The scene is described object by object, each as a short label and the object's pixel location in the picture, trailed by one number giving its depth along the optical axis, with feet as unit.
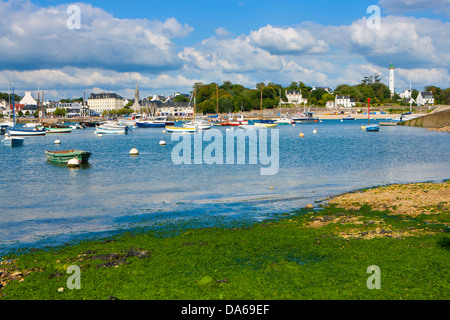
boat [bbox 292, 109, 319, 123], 622.95
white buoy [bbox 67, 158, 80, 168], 143.95
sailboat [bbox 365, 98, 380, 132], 362.49
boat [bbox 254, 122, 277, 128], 442.50
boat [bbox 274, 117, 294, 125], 548.97
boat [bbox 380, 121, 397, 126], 460.55
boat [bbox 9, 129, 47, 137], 284.82
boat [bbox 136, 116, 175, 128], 501.56
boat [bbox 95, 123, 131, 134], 367.86
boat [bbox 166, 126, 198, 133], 366.22
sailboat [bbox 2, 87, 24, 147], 252.83
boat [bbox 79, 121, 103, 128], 532.60
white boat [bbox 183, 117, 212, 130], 378.28
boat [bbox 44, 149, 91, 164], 151.23
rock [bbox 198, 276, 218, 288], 35.73
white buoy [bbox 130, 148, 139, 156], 190.00
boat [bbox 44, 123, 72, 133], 406.76
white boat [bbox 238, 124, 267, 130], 431.84
